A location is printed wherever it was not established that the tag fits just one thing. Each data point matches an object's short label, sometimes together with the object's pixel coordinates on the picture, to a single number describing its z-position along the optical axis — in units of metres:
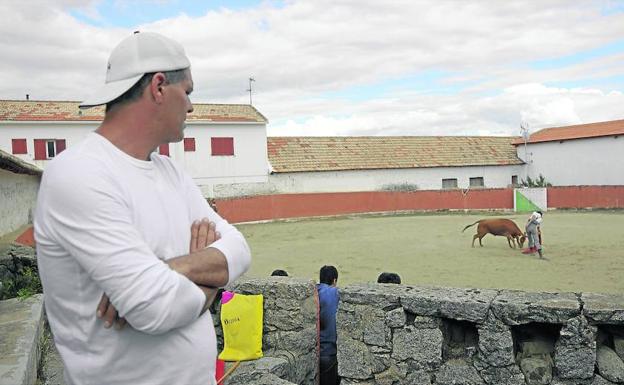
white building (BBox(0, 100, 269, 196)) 26.03
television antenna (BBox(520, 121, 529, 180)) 33.84
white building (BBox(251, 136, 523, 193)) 29.53
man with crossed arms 1.30
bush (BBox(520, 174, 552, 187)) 30.93
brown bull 13.95
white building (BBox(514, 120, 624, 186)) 28.44
